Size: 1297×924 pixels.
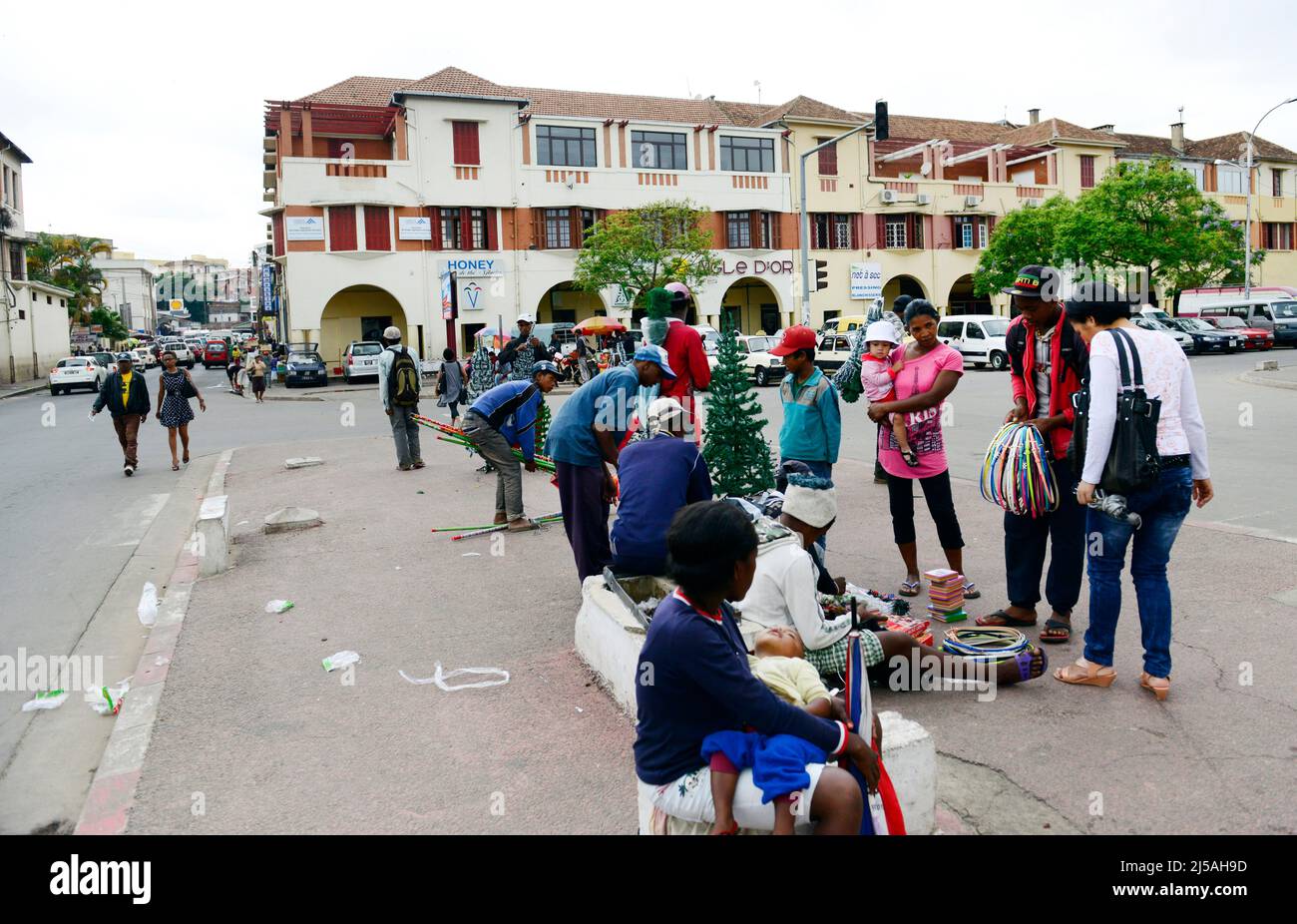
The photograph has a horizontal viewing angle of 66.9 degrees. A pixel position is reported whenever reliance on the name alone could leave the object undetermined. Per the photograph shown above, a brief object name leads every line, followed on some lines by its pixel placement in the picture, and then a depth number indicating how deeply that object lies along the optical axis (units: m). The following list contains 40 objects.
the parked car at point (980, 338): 31.59
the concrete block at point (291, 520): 9.68
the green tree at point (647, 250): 36.16
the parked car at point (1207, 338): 35.75
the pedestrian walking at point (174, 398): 14.19
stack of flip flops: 5.77
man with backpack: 12.90
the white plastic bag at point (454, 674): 5.36
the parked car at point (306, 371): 34.59
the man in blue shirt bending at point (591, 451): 6.35
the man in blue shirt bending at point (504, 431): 9.12
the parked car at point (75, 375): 36.84
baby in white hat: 6.18
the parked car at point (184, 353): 67.35
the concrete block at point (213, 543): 8.10
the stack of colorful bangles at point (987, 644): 4.73
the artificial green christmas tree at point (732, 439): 7.19
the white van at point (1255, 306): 38.03
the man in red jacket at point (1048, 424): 5.34
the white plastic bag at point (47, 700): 5.51
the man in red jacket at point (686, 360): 7.31
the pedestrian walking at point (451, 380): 15.61
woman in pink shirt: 6.09
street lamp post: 40.99
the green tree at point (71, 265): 59.91
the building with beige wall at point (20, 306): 43.00
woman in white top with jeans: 4.42
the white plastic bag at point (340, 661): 5.71
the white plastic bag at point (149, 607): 6.59
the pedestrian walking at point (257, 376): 28.92
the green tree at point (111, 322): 77.31
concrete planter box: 3.50
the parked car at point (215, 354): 65.25
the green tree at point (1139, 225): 37.03
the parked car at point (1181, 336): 35.03
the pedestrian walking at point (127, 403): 13.55
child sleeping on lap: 2.72
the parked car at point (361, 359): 35.16
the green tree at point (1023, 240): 40.16
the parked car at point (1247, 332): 36.59
